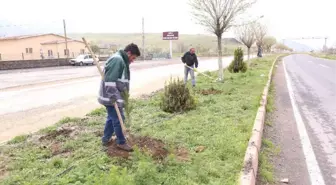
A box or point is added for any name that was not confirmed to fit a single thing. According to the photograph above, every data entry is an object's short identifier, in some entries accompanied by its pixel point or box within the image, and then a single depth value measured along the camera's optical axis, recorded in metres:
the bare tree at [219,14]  13.64
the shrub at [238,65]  18.50
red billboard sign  67.88
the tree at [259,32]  31.00
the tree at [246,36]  25.77
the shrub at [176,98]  7.63
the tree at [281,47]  121.06
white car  38.00
